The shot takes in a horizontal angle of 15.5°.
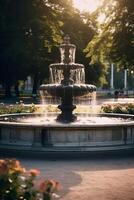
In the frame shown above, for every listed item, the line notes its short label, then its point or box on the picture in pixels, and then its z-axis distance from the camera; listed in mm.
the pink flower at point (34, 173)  5936
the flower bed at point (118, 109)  25547
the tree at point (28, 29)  46031
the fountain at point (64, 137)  13672
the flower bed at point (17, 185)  5625
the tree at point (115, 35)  37625
